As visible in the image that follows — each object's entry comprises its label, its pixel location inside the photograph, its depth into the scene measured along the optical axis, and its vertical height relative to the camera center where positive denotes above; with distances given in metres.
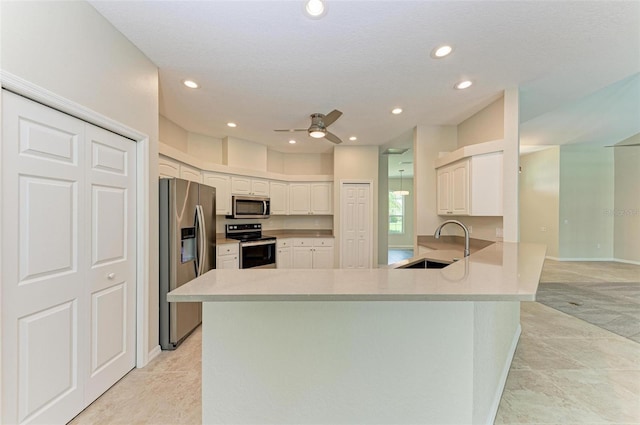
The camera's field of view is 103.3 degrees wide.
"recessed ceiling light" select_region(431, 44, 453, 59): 2.14 +1.39
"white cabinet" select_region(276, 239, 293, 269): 5.00 -0.84
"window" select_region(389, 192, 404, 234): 10.93 -0.01
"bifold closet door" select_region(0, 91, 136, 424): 1.33 -0.34
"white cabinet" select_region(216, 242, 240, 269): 3.86 -0.70
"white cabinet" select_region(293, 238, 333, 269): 5.21 -0.86
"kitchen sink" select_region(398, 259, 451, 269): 2.38 -0.50
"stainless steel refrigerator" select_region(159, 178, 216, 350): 2.51 -0.41
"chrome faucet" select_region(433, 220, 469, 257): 2.31 -0.30
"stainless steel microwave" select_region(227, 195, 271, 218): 4.57 +0.09
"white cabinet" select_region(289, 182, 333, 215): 5.57 +0.27
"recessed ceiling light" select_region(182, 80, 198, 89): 2.71 +1.39
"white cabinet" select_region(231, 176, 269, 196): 4.65 +0.48
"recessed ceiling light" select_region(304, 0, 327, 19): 1.69 +1.38
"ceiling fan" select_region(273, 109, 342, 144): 3.22 +1.17
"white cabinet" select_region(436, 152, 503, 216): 3.08 +0.34
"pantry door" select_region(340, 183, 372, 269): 5.29 -0.26
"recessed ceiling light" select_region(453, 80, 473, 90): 2.71 +1.39
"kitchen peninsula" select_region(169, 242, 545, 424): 1.27 -0.75
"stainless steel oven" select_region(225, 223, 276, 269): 4.31 -0.61
